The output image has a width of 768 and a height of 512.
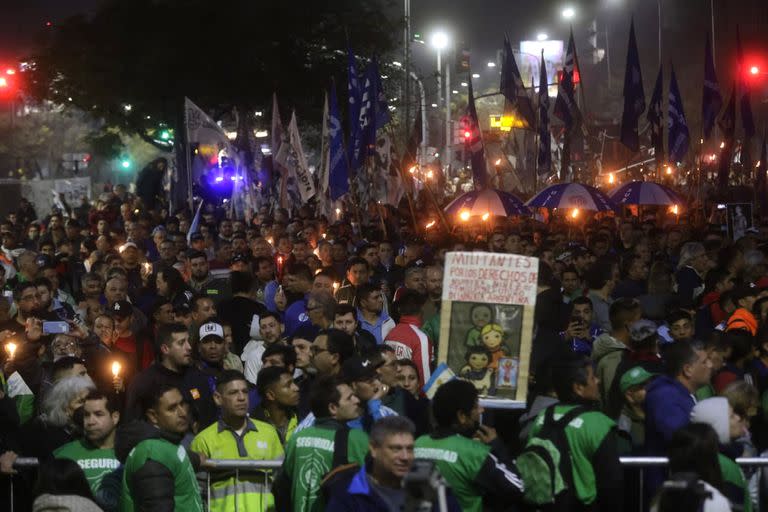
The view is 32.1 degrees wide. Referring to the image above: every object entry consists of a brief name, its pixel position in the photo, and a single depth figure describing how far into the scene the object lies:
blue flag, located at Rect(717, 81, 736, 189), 23.61
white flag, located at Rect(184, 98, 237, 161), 21.31
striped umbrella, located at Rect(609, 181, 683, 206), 20.95
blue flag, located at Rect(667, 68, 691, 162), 23.47
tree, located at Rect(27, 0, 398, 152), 40.56
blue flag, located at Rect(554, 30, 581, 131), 25.20
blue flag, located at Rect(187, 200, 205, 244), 20.73
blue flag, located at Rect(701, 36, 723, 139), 23.59
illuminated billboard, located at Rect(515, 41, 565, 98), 129.62
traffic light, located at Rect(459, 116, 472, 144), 35.69
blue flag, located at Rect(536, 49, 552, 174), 25.03
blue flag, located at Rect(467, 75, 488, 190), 23.54
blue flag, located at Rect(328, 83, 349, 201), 21.05
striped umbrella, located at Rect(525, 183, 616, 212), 20.16
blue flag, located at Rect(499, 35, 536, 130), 25.38
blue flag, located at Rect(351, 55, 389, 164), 21.39
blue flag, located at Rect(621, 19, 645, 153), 24.31
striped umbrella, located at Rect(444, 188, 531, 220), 20.80
